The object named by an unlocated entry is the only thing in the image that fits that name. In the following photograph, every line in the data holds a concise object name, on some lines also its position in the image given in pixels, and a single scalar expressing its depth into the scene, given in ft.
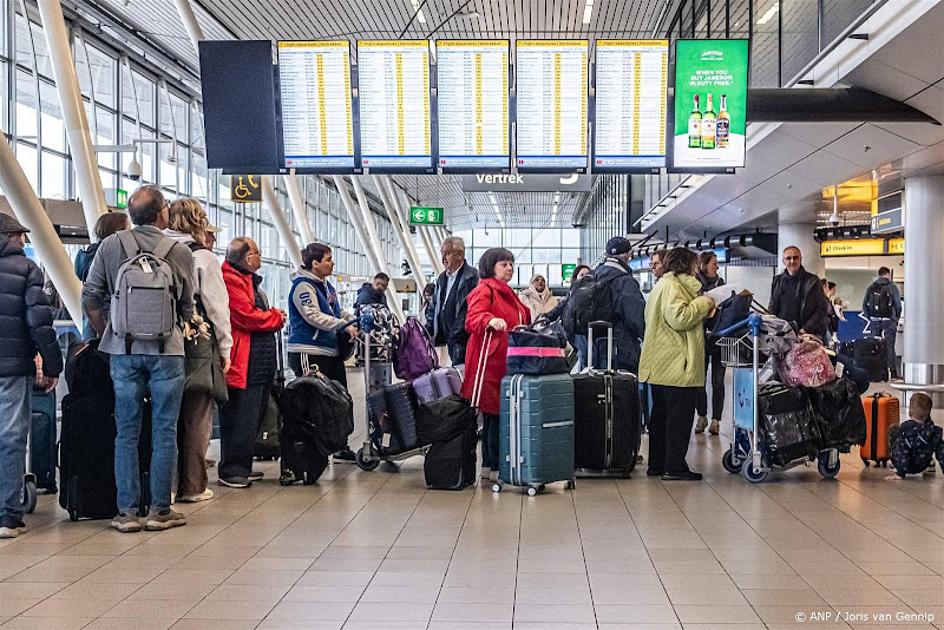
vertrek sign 42.60
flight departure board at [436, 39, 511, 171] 29.45
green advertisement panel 29.22
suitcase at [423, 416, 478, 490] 23.39
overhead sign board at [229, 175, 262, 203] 49.24
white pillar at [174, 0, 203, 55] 40.70
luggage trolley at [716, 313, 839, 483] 24.14
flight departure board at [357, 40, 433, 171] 29.53
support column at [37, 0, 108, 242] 35.37
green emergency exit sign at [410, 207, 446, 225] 101.09
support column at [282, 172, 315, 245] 59.62
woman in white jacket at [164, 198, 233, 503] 21.43
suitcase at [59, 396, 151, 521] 19.61
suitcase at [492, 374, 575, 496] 22.65
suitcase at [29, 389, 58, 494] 22.48
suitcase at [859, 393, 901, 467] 25.98
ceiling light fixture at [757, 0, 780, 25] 39.37
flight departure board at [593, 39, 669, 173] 29.53
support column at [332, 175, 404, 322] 98.99
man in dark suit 26.53
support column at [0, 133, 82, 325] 31.76
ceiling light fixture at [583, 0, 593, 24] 52.70
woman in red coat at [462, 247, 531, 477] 24.00
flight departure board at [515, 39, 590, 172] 29.48
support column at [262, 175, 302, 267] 53.01
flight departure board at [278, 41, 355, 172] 29.55
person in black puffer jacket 18.74
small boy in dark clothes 24.48
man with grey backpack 18.60
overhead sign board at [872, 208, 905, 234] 55.67
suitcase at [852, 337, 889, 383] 57.36
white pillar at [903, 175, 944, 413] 47.32
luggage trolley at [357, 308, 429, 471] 25.82
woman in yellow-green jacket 24.36
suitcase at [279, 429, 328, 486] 24.38
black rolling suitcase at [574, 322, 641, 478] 24.73
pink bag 24.32
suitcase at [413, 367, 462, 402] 25.08
